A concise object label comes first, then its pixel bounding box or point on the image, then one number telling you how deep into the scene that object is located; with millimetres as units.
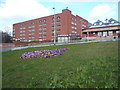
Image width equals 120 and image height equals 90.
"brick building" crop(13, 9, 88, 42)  51844
